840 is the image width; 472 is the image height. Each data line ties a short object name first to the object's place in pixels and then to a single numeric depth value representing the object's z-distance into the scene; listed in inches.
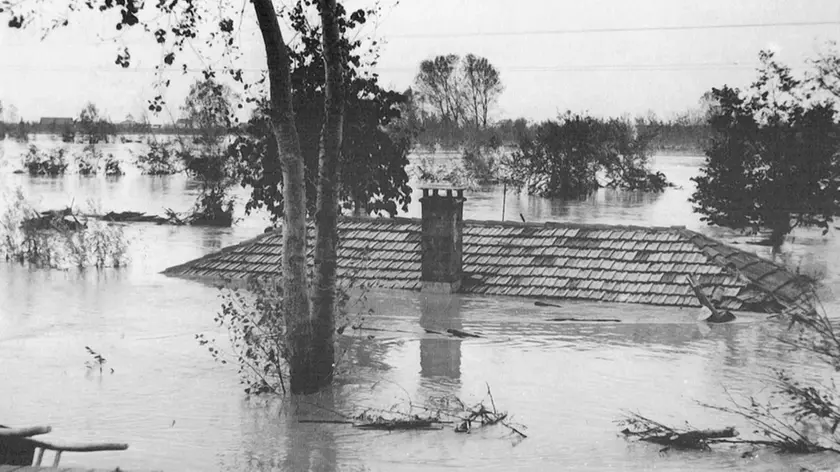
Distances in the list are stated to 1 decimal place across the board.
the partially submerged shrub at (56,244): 1229.7
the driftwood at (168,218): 1733.9
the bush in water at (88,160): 2925.7
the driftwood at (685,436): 450.0
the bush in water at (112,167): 2901.1
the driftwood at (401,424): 495.5
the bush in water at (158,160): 3100.4
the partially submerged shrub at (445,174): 2437.4
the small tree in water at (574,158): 2228.1
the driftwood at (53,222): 1285.7
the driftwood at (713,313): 793.6
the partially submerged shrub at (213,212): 1727.4
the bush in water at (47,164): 2842.0
